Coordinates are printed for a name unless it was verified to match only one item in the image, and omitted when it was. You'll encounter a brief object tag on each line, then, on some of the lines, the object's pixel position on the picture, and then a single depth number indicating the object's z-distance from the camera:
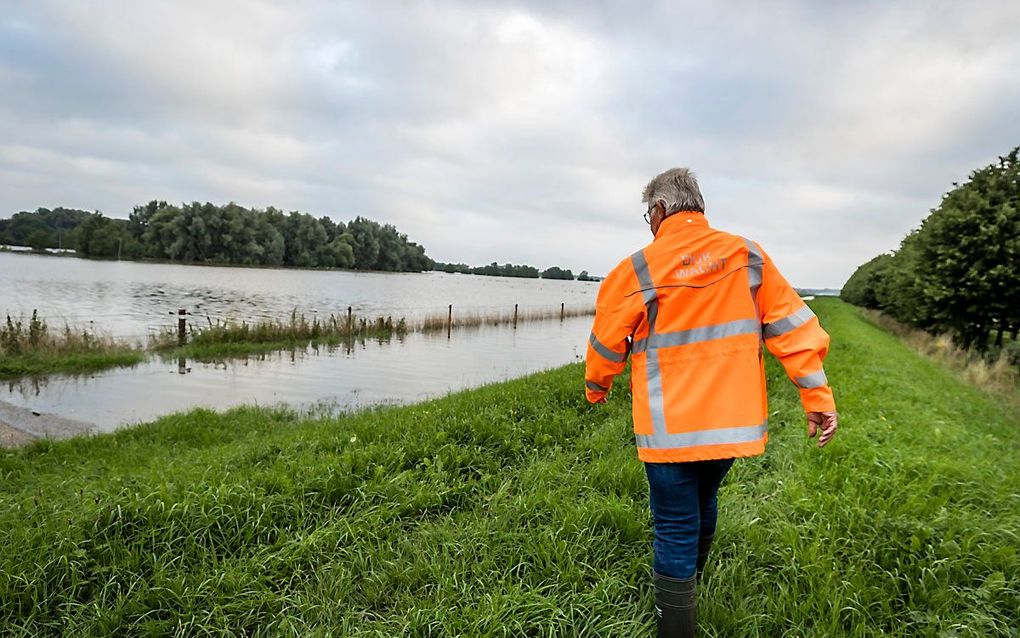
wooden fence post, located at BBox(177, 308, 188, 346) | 16.72
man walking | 2.02
